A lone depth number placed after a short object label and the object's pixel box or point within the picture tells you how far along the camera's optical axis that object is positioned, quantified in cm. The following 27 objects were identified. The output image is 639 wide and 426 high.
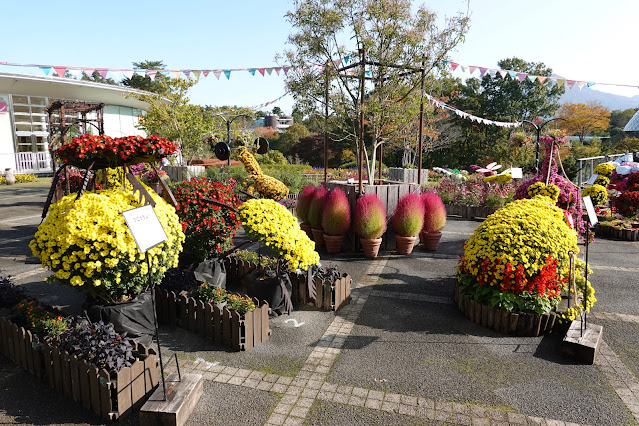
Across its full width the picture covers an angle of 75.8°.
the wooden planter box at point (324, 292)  576
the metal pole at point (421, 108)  970
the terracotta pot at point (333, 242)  870
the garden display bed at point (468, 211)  1373
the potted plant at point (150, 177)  1242
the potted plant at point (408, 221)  850
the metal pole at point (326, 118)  1009
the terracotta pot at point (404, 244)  862
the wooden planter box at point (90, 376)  337
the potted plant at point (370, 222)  830
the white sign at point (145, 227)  314
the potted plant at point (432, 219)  888
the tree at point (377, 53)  938
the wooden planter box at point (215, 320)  458
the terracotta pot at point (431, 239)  902
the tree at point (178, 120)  1753
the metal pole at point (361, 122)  857
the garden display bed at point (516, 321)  494
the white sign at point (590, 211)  483
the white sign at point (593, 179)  1480
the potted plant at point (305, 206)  940
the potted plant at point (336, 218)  857
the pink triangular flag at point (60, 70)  1179
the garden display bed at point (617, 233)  1054
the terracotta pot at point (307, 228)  937
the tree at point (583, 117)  3878
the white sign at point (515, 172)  1284
